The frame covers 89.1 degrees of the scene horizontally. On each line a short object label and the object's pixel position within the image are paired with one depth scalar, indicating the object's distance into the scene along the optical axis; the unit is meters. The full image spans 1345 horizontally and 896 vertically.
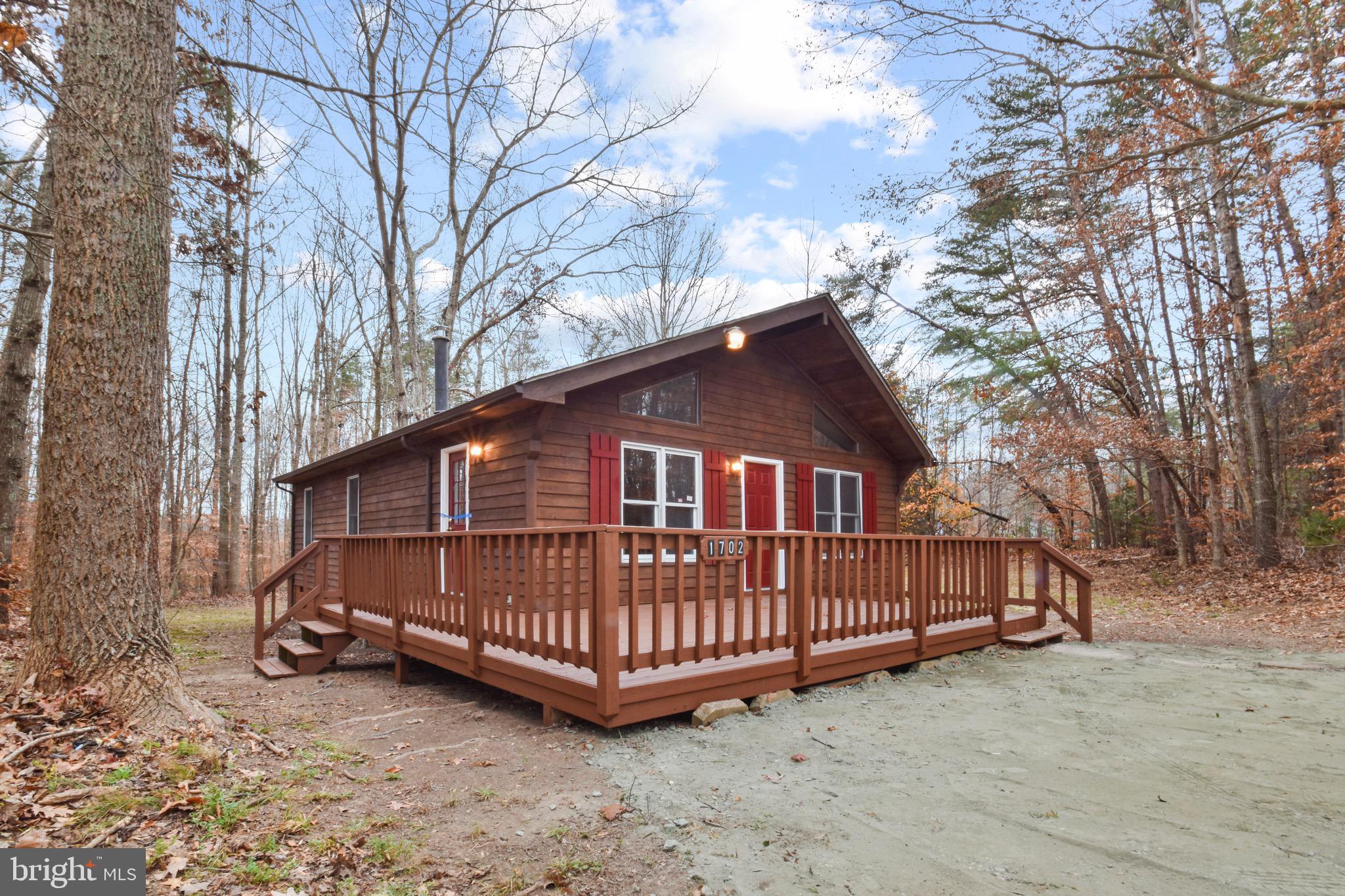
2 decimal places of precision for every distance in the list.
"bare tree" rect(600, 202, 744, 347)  20.05
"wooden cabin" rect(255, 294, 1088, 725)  4.17
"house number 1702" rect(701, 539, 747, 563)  4.31
